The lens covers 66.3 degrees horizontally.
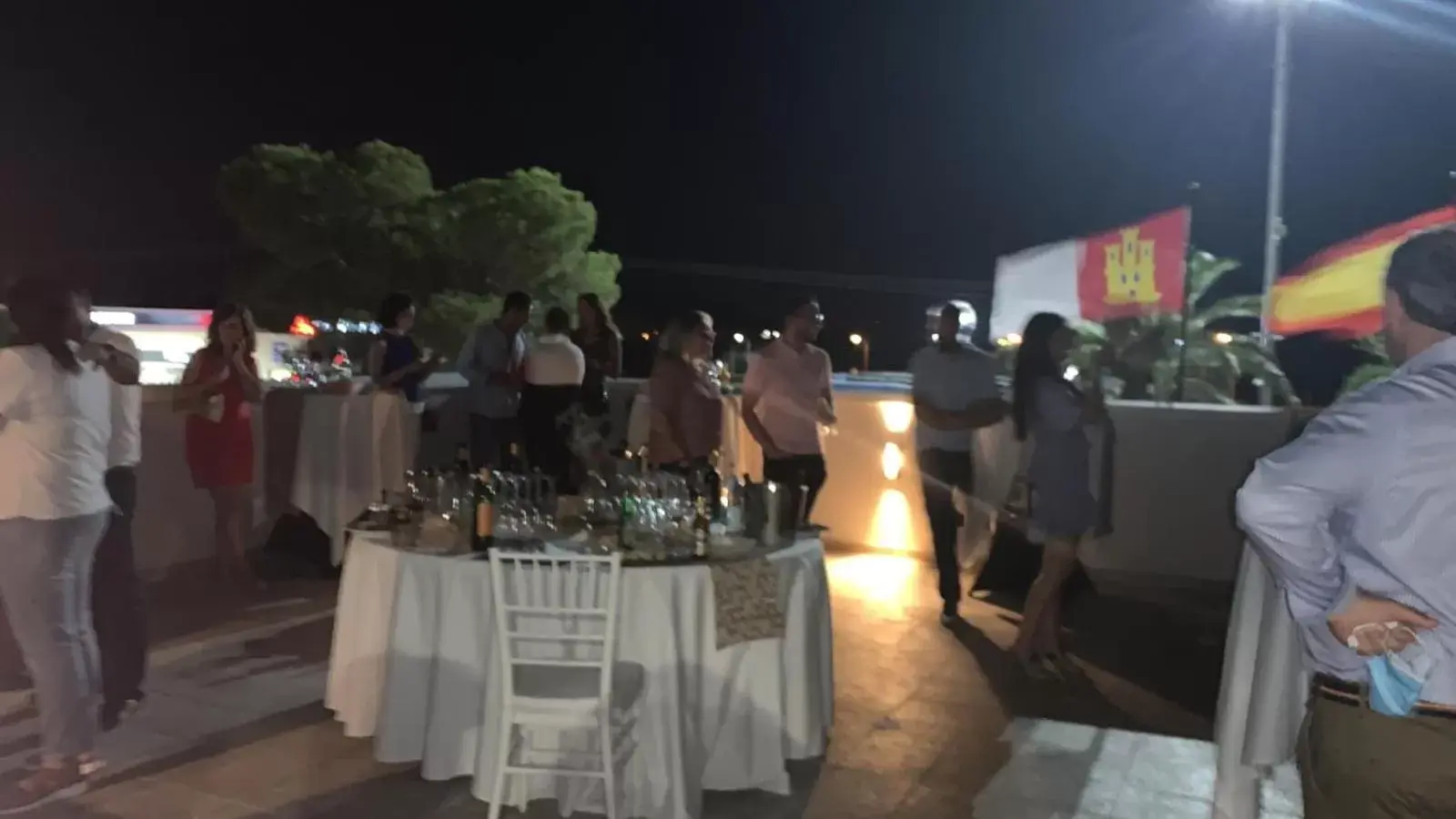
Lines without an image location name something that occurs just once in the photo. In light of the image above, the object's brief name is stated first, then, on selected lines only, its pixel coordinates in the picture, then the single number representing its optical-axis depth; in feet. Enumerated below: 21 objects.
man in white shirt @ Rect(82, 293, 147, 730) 12.64
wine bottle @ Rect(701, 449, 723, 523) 12.35
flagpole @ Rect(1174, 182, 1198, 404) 23.18
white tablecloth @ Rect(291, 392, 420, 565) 20.07
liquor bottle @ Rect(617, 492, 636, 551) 11.36
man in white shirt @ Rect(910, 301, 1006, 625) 17.48
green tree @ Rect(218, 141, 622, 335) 75.66
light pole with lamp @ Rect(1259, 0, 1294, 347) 26.62
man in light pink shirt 17.66
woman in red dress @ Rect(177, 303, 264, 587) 17.85
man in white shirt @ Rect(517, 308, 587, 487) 18.11
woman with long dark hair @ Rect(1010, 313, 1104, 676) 14.82
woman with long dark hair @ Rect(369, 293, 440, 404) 19.90
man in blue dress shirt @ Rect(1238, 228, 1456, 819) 5.18
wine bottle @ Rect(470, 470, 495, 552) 11.31
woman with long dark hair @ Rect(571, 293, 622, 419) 21.52
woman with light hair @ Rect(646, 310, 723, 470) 14.51
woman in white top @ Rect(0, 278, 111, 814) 10.68
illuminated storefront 50.77
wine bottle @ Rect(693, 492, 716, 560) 11.25
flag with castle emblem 28.12
